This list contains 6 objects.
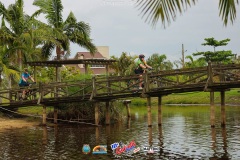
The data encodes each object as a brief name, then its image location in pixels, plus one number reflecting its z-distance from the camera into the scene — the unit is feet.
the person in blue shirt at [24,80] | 81.17
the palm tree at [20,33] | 96.99
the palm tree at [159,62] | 243.89
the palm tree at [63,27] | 105.91
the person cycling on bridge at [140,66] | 68.57
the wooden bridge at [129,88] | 63.00
